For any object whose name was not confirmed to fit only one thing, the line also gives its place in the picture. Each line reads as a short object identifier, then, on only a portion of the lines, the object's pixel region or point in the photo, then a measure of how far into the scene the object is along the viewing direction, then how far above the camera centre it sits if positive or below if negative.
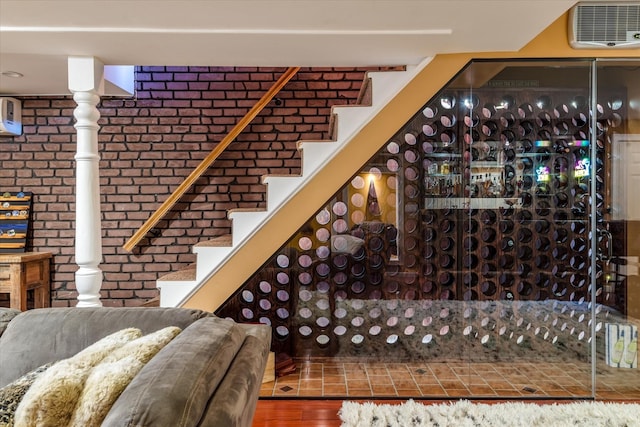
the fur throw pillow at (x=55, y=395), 1.23 -0.52
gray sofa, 1.08 -0.47
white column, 2.88 +0.21
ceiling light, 3.21 +1.00
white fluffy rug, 2.55 -1.20
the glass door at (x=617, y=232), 3.12 -0.14
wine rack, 3.16 -0.14
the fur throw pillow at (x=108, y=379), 1.19 -0.47
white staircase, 3.04 +0.28
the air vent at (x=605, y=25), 2.83 +1.20
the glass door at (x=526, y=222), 3.13 -0.07
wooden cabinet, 3.42 -0.52
